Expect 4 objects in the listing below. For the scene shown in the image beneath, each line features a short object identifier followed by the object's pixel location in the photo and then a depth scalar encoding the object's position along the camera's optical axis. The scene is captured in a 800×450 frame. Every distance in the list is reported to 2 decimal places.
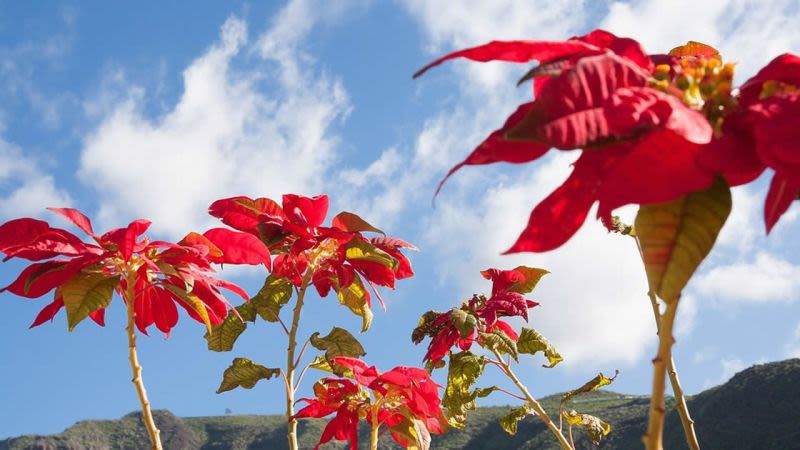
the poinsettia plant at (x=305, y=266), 1.85
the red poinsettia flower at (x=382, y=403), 1.82
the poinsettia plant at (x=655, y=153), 0.64
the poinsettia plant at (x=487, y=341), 2.23
